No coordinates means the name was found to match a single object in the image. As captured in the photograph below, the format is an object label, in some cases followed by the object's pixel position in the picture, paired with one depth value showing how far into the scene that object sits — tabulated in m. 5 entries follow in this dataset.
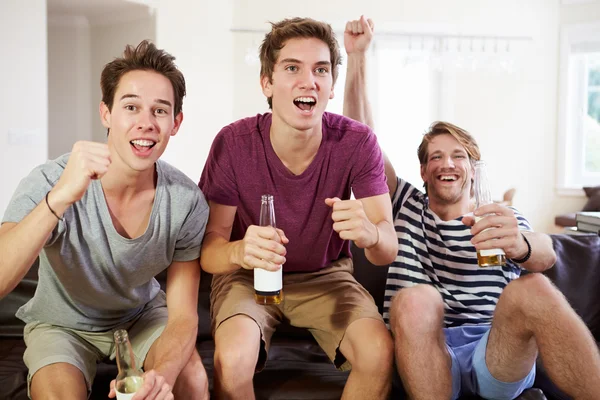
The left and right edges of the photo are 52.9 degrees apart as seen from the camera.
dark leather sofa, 2.03
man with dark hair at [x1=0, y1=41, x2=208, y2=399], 1.72
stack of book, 2.89
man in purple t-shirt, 2.00
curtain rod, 6.77
